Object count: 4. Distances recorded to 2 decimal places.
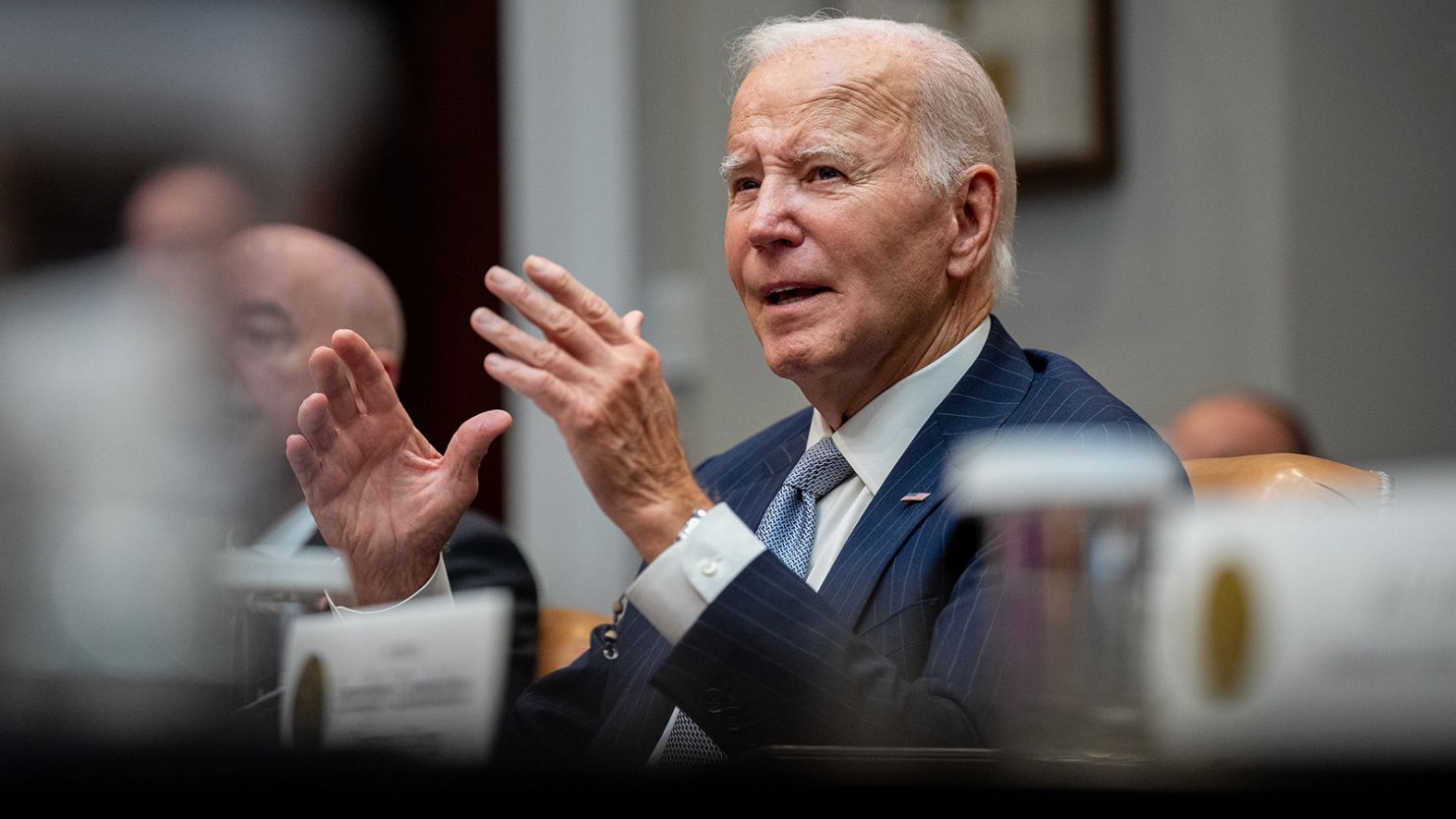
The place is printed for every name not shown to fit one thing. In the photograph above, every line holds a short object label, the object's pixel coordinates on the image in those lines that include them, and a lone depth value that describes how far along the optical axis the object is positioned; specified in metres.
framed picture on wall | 5.42
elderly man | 4.38
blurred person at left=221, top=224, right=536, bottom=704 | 4.84
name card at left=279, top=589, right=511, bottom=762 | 4.12
